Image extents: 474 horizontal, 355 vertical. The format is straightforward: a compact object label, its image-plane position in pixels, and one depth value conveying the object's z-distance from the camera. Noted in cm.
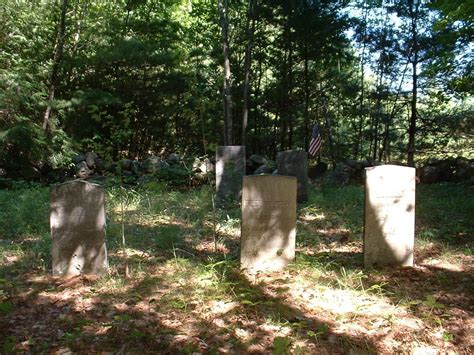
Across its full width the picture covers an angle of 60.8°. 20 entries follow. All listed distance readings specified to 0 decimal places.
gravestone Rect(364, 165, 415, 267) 506
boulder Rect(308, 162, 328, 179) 1479
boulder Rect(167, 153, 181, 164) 1427
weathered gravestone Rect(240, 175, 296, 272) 527
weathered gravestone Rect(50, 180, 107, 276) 502
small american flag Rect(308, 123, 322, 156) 1196
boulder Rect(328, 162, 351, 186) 1375
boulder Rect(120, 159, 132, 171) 1409
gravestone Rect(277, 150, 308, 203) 1007
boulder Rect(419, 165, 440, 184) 1308
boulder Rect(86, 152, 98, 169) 1417
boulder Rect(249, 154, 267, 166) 1453
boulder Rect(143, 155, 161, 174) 1352
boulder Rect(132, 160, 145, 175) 1399
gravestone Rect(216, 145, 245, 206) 1009
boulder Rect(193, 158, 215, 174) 1362
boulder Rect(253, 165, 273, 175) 1353
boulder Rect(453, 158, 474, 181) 1241
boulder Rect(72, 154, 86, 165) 1423
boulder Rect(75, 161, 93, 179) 1390
